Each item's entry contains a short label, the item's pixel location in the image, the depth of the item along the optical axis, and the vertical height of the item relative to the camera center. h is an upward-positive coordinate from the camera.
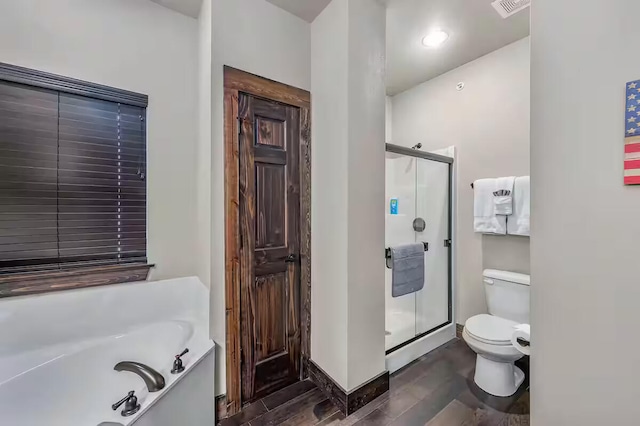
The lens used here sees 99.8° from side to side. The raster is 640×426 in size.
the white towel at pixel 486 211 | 2.23 +0.02
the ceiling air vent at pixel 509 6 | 1.78 +1.39
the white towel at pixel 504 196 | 2.16 +0.14
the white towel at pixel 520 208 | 2.09 +0.04
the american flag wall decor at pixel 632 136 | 0.81 +0.23
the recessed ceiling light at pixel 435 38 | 2.12 +1.41
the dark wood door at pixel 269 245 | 1.76 -0.23
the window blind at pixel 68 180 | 1.47 +0.19
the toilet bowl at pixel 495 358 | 1.77 -0.98
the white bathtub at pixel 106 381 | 1.21 -0.86
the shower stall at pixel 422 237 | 2.26 -0.22
